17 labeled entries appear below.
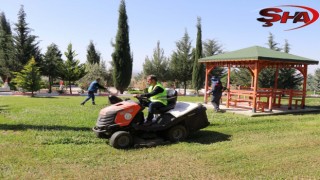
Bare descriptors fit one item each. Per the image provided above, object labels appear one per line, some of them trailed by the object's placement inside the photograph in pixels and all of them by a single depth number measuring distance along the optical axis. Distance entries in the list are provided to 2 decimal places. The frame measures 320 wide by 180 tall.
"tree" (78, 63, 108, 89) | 34.28
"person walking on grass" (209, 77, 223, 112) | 13.70
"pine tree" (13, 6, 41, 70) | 29.98
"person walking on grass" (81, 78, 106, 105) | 14.76
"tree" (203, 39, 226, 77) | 38.47
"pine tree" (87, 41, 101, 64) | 47.22
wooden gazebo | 13.89
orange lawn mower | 6.85
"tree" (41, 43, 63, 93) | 31.54
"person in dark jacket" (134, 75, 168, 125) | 7.38
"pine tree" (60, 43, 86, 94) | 30.53
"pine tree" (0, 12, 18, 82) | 30.12
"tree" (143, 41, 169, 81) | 35.59
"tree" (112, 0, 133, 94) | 30.52
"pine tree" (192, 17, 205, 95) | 32.09
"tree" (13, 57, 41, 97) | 23.44
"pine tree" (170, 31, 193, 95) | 34.34
